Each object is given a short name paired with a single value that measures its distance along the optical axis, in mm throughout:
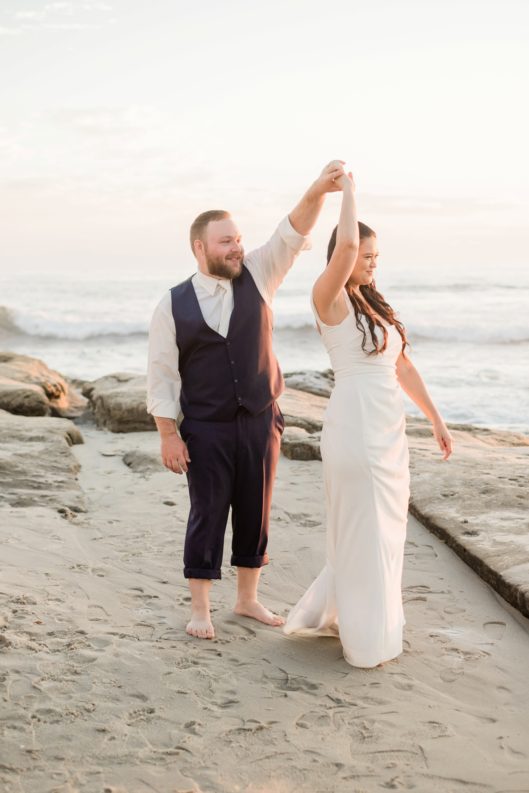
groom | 3740
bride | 3521
